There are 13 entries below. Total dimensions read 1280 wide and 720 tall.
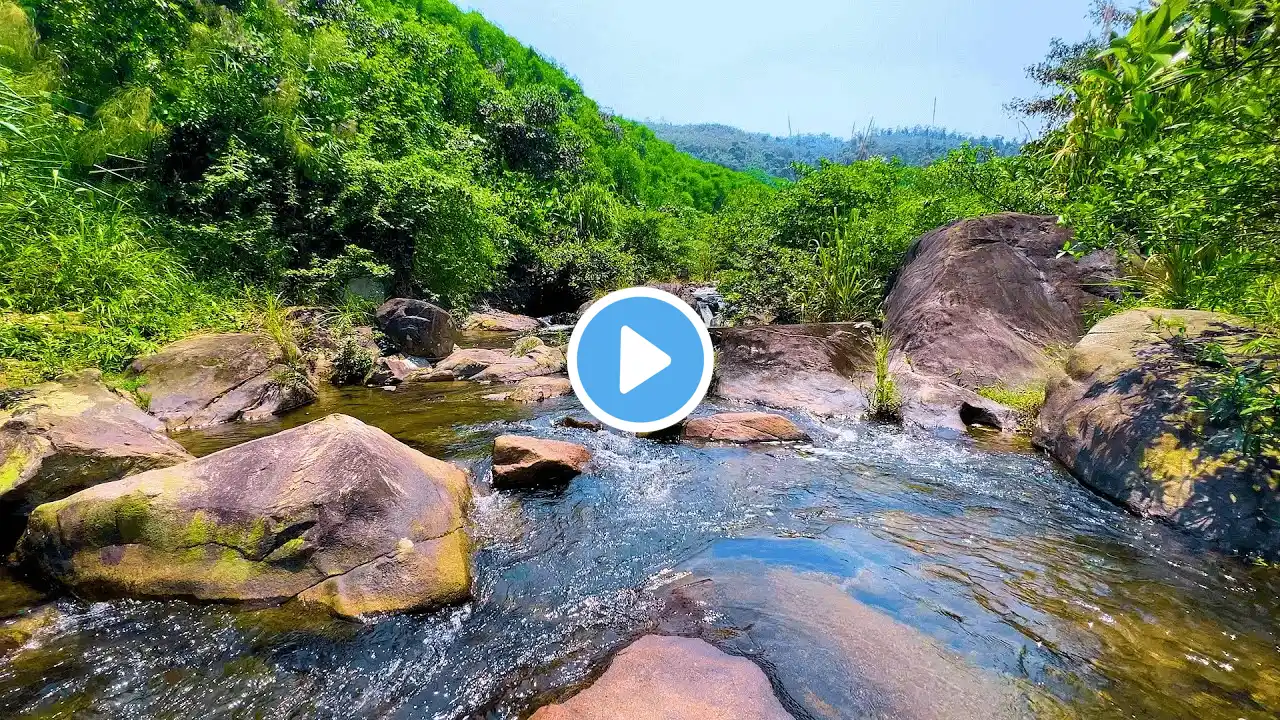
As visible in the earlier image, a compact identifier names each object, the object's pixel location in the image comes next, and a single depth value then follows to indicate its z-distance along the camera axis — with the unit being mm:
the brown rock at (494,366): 9875
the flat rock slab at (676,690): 2139
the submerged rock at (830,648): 2256
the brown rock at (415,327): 11633
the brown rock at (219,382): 6957
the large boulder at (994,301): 7836
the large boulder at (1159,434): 3594
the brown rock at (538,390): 8306
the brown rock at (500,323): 16438
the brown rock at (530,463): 4852
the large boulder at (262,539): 3172
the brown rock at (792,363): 7711
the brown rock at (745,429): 6156
